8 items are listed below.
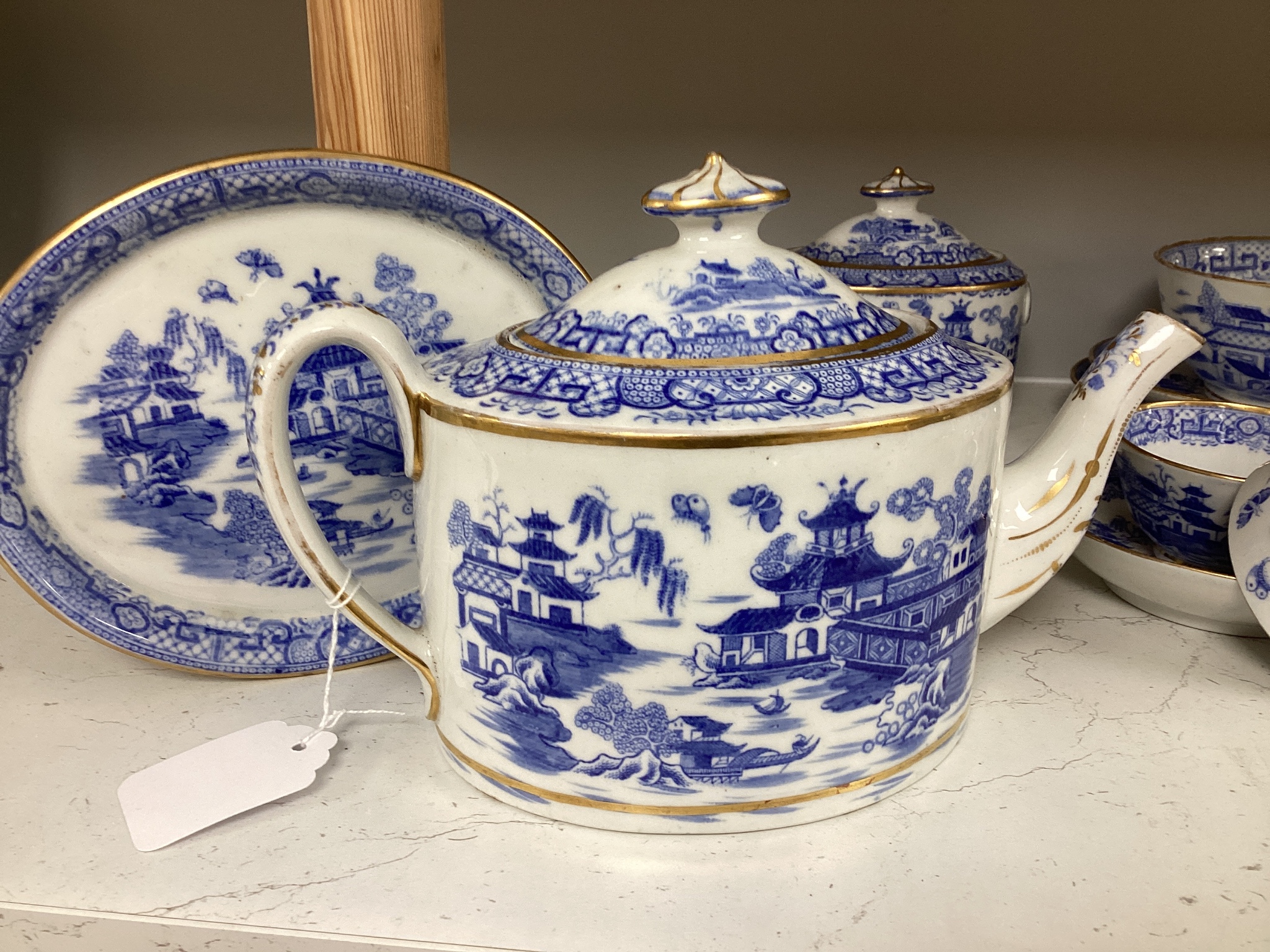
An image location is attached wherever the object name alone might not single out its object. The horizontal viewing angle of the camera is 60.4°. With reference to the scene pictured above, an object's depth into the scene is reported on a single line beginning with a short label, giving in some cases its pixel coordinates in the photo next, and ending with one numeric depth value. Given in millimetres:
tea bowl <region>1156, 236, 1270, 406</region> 909
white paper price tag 580
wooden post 716
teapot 508
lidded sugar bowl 967
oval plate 657
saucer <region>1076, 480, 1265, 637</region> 749
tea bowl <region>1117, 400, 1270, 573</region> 749
